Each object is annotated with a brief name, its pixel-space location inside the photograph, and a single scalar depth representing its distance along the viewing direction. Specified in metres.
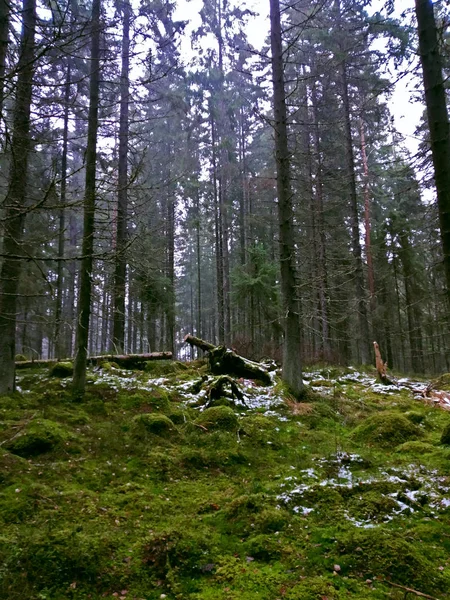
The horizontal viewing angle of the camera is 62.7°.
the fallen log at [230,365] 10.27
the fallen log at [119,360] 10.78
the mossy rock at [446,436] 5.67
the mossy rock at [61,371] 9.16
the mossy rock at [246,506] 4.00
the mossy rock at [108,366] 10.23
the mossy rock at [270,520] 3.73
